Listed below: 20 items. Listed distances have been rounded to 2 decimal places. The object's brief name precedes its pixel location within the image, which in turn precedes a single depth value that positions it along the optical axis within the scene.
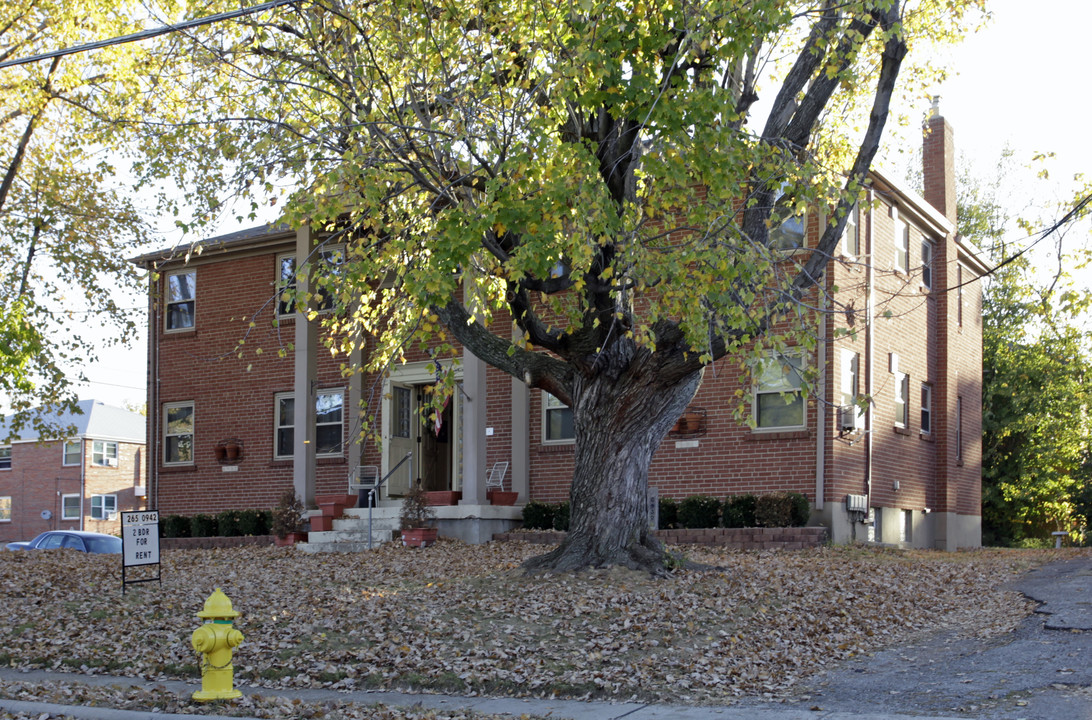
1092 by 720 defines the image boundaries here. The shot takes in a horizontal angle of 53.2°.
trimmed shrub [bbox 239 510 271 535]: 21.19
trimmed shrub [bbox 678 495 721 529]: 17.38
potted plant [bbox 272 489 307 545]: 19.52
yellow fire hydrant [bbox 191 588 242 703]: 7.52
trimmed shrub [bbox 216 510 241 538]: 21.48
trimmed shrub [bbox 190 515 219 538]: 22.06
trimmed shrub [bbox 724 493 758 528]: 17.12
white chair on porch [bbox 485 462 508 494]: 20.00
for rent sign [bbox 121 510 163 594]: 12.40
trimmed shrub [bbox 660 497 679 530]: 17.84
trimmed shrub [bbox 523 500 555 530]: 18.69
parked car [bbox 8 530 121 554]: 23.81
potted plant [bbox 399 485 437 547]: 17.75
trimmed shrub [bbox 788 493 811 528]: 16.83
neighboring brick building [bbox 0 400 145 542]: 45.03
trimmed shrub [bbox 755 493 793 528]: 16.73
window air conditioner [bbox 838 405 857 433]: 17.69
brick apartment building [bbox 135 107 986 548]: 18.09
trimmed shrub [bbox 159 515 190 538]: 22.52
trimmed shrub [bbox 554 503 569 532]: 18.36
